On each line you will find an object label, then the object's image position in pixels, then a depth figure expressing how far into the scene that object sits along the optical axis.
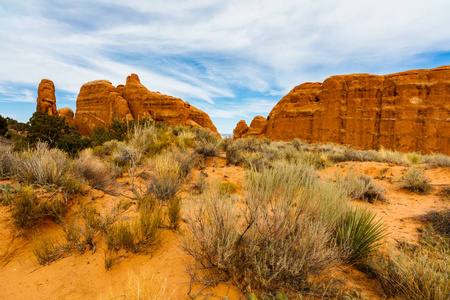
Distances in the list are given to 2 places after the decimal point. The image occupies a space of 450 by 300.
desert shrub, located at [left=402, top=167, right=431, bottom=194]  5.20
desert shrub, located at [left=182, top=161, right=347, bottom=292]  1.71
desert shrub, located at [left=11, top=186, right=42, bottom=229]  2.64
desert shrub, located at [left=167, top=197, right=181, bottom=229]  2.83
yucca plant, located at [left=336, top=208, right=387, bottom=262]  2.23
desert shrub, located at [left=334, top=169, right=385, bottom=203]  4.34
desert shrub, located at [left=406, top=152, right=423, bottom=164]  9.31
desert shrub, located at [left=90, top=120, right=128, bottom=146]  9.02
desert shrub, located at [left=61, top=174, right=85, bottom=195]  3.26
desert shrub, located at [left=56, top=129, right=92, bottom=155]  6.62
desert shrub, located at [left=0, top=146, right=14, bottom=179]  3.58
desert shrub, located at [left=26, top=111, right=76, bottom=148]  7.75
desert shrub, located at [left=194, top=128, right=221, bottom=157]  7.30
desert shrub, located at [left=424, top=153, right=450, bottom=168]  7.33
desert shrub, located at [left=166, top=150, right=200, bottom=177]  5.15
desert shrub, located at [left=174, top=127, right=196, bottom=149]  7.63
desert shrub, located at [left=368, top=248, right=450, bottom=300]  1.54
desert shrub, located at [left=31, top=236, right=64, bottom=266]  2.26
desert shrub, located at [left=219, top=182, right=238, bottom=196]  4.41
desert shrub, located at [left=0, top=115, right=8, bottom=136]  16.38
